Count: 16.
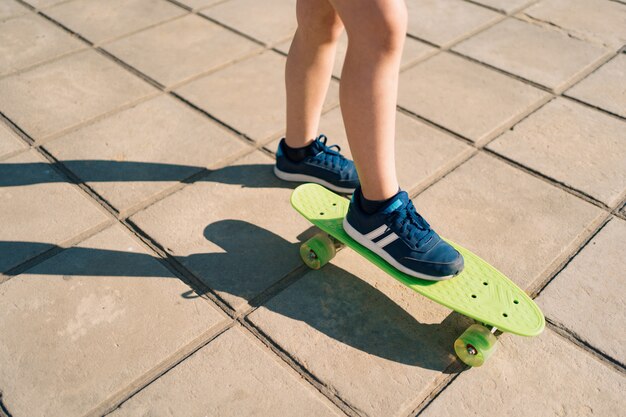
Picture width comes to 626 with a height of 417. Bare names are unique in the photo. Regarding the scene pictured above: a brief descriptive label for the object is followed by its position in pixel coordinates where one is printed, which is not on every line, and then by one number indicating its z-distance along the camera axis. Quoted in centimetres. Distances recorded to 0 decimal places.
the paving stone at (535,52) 338
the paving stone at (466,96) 303
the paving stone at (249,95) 303
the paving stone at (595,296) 203
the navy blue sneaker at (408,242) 207
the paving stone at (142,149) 266
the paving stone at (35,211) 236
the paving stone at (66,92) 305
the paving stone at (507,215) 233
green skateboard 191
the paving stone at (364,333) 188
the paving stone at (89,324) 188
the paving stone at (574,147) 266
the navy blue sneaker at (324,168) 256
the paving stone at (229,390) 182
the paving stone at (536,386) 182
